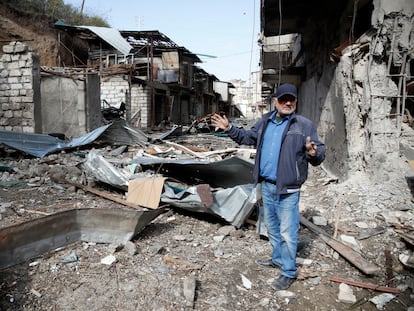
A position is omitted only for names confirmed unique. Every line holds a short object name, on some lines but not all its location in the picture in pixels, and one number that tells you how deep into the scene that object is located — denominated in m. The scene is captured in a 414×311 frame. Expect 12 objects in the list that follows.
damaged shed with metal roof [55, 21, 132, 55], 16.35
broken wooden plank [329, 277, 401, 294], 2.59
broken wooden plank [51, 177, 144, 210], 4.25
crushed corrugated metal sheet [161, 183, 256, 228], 3.64
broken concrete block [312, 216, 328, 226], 3.91
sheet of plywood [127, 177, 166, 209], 4.13
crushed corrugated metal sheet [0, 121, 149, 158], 7.20
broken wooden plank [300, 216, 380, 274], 2.84
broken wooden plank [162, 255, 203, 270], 2.87
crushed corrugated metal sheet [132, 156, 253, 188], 4.08
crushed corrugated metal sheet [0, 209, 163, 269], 2.59
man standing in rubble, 2.48
